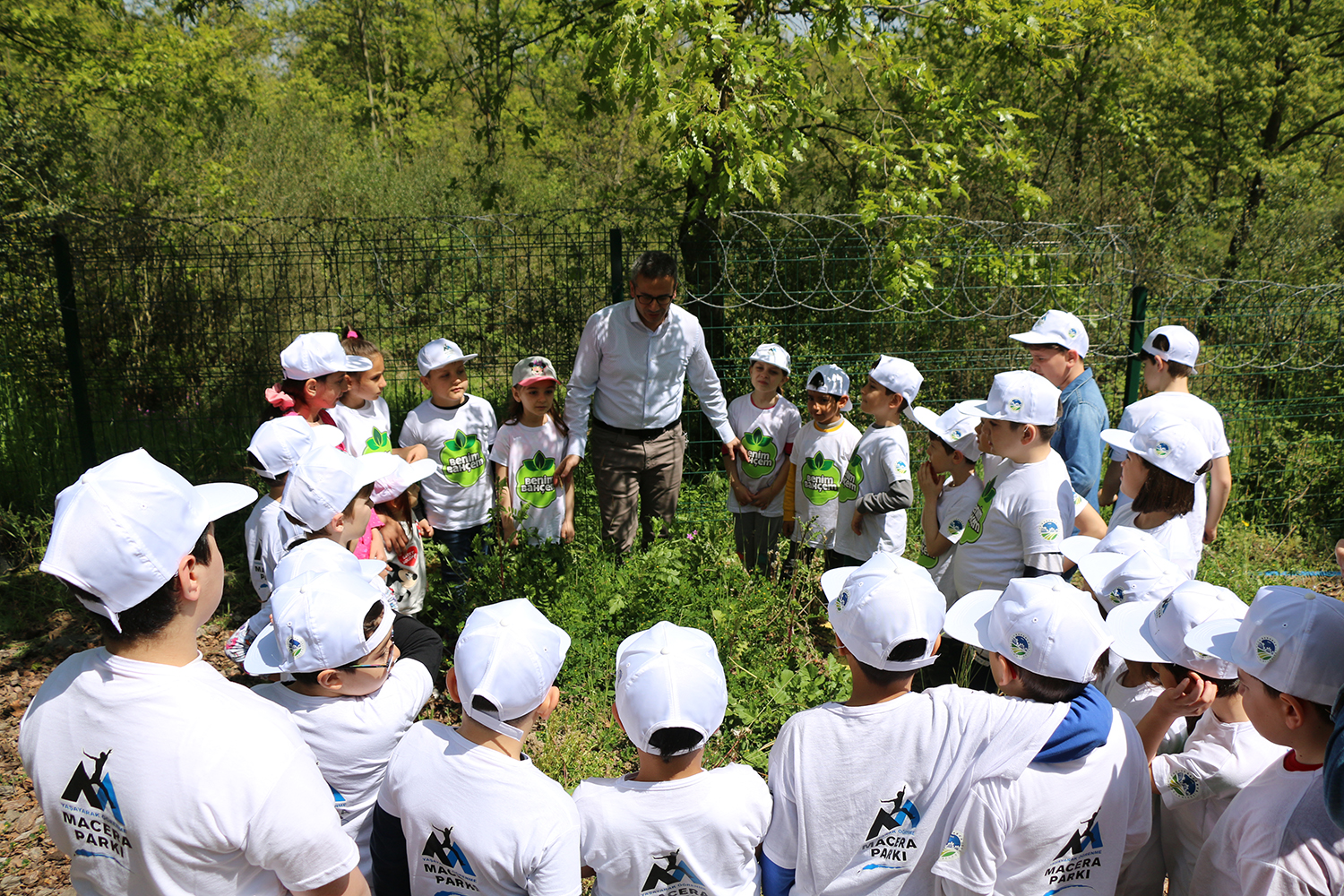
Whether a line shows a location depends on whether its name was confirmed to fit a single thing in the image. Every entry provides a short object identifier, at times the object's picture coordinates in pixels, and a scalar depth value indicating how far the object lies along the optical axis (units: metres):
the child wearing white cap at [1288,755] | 1.67
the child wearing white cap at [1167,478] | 3.25
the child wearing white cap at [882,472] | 4.35
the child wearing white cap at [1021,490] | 3.38
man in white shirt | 5.04
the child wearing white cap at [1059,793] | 2.02
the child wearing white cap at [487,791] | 1.91
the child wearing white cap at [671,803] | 1.96
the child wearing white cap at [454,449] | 4.90
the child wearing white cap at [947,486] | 3.94
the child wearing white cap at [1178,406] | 4.09
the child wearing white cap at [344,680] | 2.15
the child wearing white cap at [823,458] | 4.84
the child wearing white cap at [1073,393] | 4.38
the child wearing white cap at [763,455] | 5.27
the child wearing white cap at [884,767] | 2.08
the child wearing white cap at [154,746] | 1.62
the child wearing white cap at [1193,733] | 2.10
